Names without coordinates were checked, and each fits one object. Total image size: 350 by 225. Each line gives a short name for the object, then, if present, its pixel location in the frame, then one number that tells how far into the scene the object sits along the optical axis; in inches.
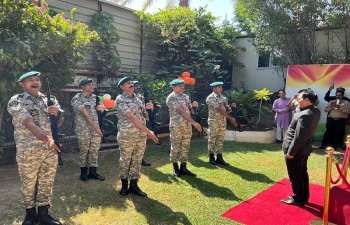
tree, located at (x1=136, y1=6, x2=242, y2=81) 385.7
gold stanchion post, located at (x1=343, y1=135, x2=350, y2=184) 167.2
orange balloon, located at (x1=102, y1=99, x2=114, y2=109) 272.1
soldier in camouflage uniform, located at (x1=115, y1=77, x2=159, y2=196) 165.0
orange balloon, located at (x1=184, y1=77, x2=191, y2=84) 333.1
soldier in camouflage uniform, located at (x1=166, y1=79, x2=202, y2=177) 205.6
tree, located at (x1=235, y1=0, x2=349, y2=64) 347.1
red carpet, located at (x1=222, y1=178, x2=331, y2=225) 143.6
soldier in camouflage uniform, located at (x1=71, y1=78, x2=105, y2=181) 192.7
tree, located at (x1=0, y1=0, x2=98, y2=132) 186.2
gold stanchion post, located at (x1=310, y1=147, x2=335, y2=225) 127.6
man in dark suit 149.8
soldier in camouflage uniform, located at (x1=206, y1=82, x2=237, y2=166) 234.7
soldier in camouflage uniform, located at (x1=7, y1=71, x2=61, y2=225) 121.0
